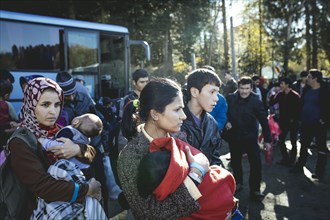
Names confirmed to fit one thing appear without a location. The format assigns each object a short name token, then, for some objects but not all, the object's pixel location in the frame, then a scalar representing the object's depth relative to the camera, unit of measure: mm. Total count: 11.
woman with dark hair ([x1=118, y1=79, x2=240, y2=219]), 1676
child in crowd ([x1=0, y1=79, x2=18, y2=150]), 4355
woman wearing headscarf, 2047
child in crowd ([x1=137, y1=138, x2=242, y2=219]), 1622
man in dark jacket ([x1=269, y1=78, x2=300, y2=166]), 7352
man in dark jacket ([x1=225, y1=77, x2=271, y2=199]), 5531
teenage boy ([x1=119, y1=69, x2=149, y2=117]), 4520
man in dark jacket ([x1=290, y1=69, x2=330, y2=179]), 6547
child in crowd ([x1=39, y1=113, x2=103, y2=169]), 2549
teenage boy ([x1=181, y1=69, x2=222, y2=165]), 2988
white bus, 8383
